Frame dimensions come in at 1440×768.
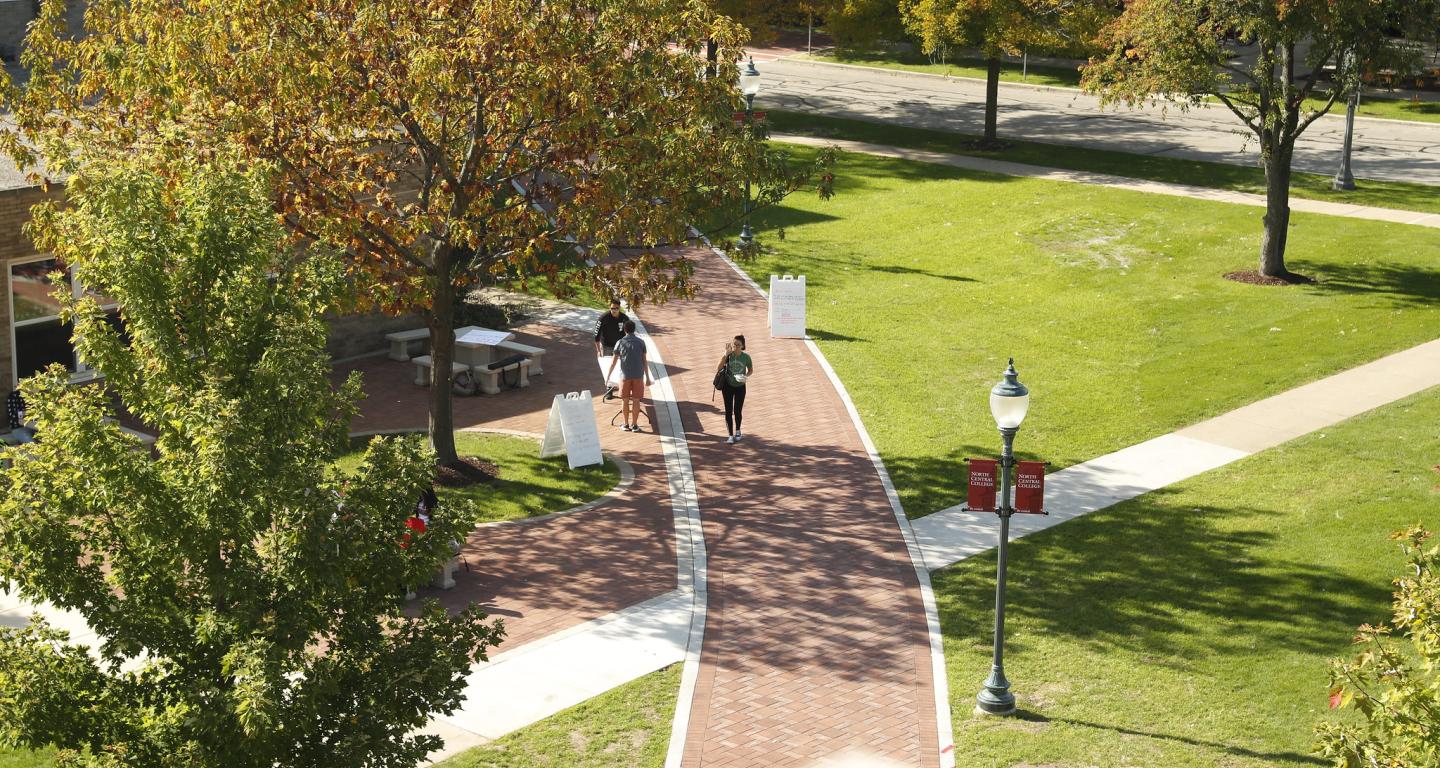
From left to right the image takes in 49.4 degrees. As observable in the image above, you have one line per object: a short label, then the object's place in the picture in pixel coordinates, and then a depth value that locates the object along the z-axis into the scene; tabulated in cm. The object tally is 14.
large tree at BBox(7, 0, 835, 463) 1711
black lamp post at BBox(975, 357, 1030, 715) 1331
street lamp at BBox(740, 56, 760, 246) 2933
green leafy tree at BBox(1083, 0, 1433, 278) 2578
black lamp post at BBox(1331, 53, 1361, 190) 3284
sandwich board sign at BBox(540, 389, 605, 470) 1994
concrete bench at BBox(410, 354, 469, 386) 2322
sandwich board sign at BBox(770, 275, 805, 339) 2548
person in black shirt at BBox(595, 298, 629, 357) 2267
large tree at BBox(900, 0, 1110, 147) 3681
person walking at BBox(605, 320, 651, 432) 2102
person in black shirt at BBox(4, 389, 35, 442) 2030
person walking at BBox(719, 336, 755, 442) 2045
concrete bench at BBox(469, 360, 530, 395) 2306
